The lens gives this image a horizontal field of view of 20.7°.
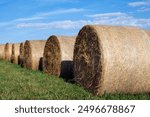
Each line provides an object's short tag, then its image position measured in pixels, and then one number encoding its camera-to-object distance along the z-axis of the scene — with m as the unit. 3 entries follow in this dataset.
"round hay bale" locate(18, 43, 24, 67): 23.75
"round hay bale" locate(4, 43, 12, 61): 32.15
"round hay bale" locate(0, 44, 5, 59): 33.97
